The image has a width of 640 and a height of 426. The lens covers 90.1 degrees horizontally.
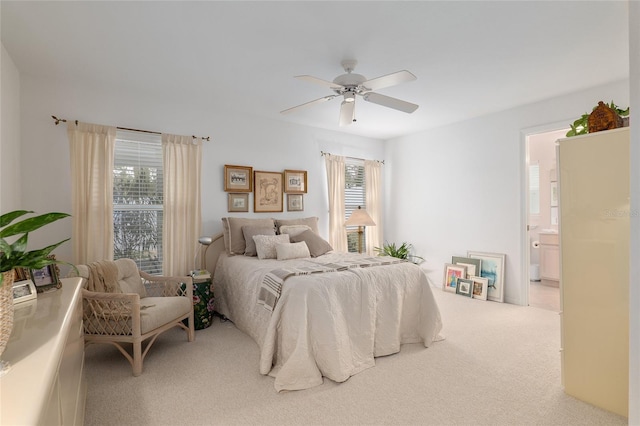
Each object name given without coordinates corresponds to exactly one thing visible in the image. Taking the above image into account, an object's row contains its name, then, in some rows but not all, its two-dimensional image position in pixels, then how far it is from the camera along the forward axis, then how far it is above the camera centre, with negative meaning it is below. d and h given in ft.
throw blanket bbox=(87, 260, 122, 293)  8.97 -1.77
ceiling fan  8.02 +3.47
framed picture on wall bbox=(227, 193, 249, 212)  14.20 +0.60
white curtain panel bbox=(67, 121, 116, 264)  10.73 +0.92
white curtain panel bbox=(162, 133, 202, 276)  12.43 +0.51
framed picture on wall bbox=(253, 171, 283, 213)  14.85 +1.12
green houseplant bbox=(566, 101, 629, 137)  7.14 +2.10
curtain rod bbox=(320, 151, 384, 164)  17.17 +3.35
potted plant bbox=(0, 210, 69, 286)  3.19 -0.34
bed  7.88 -2.64
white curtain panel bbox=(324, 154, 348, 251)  17.28 +0.77
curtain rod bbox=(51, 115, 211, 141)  10.56 +3.23
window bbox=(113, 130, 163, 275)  11.81 +0.64
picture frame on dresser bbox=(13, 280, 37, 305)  4.80 -1.15
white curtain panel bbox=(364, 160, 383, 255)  18.89 +0.91
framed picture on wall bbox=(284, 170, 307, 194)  15.78 +1.71
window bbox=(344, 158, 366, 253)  18.58 +1.36
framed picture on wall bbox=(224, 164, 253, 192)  13.99 +1.66
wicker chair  8.16 -2.72
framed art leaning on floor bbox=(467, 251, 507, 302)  14.48 -2.68
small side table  11.19 -3.13
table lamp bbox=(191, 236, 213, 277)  11.94 -1.03
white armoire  6.49 -1.11
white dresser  2.36 -1.35
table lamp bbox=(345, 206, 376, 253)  16.16 -0.20
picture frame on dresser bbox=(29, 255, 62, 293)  5.50 -1.11
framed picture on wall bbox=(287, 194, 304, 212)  15.98 +0.63
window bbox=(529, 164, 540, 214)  19.65 +1.60
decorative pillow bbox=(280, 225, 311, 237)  13.69 -0.60
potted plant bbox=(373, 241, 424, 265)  18.07 -2.11
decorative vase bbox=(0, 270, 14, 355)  2.99 -0.89
